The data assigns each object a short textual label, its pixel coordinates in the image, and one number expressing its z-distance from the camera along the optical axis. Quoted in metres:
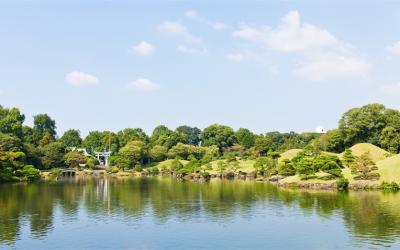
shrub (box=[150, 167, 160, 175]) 85.56
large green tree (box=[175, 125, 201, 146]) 138.88
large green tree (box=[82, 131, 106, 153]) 111.75
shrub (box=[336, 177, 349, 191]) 46.91
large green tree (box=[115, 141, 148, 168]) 90.03
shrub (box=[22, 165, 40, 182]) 64.31
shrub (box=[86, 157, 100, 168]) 90.44
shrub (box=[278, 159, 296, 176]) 59.00
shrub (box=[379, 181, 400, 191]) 44.72
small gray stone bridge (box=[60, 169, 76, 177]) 83.75
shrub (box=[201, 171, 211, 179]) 72.38
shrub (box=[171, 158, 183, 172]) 83.31
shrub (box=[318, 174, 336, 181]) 50.59
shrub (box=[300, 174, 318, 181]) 52.66
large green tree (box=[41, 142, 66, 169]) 84.56
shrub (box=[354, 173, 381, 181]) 47.48
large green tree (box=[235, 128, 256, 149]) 107.94
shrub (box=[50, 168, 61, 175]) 75.97
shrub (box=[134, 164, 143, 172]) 87.94
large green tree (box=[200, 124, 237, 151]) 108.38
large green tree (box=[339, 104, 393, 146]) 79.94
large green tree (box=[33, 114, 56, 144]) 112.86
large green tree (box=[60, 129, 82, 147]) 117.25
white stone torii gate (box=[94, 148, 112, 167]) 97.44
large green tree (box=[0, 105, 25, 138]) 88.78
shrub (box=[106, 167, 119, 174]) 85.69
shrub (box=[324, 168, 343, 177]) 49.75
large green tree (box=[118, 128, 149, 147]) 110.50
